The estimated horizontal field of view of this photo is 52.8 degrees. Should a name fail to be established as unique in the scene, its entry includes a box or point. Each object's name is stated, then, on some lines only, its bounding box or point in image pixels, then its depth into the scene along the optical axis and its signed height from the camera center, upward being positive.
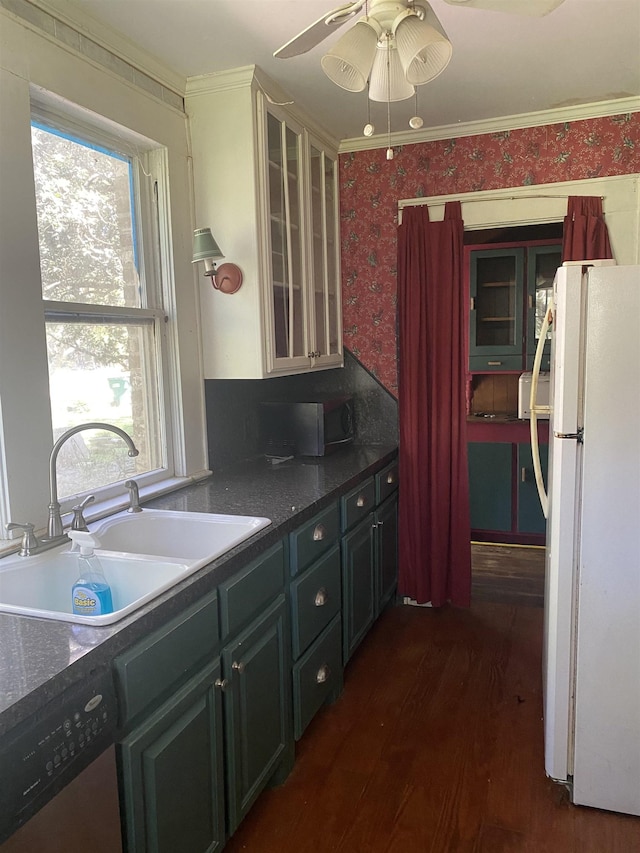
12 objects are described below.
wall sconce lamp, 2.36 +0.35
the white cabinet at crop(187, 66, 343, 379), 2.51 +0.57
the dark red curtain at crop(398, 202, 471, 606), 3.19 -0.32
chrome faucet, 1.76 -0.39
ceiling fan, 1.42 +0.77
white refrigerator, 1.81 -0.56
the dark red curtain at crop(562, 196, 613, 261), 2.98 +0.52
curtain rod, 3.11 +0.73
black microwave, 3.05 -0.36
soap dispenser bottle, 1.49 -0.53
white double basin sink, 1.56 -0.55
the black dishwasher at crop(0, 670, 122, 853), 1.05 -0.73
